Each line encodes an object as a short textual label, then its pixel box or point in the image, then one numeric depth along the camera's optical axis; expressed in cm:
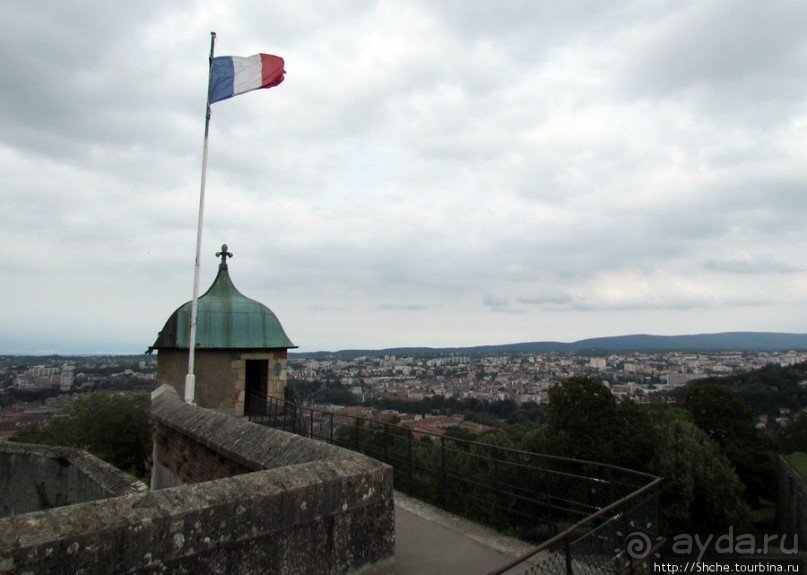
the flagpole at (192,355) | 910
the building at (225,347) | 1036
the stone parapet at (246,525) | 241
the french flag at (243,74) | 1026
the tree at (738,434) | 3322
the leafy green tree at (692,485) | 2447
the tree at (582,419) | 2486
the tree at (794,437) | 5064
